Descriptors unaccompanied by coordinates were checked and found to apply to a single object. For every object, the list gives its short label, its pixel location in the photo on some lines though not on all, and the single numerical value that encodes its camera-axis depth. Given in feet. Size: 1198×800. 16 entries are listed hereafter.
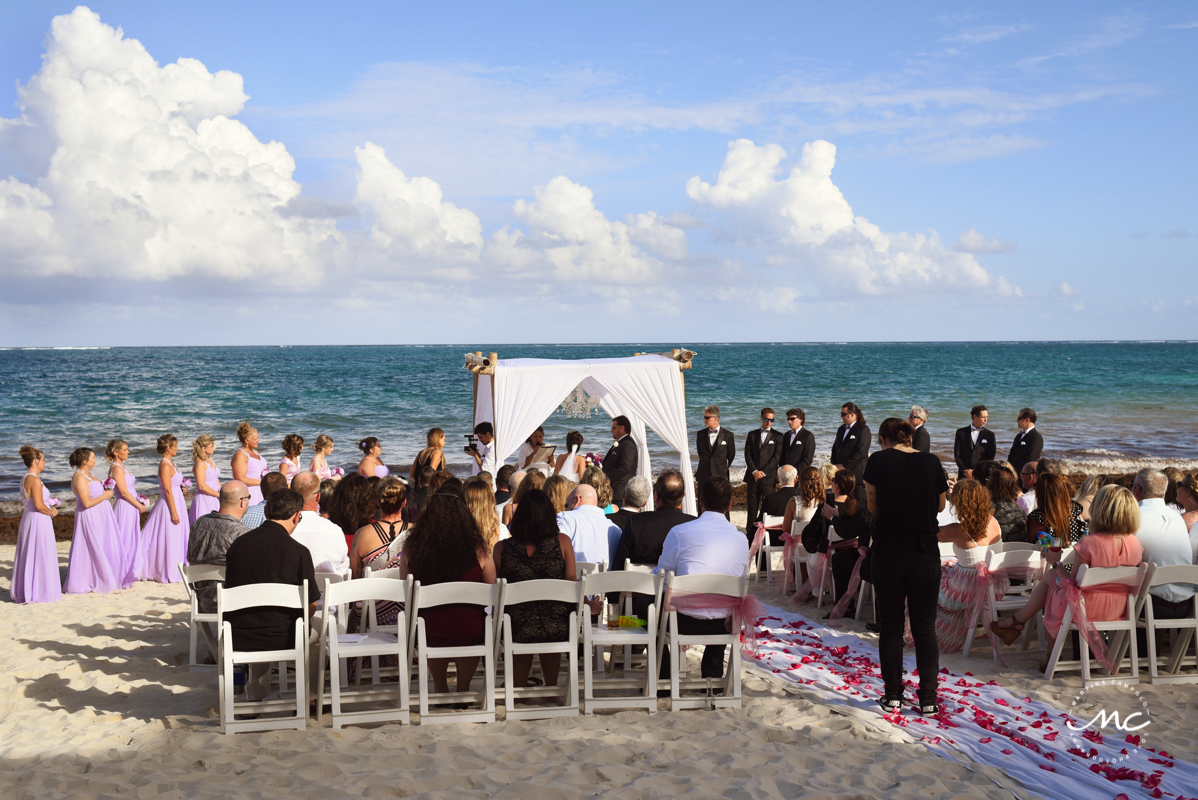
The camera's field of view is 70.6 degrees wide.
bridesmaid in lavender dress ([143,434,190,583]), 25.48
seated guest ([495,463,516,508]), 23.43
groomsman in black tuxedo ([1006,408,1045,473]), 28.73
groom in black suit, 29.40
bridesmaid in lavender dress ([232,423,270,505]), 25.53
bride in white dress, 27.96
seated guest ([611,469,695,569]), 16.01
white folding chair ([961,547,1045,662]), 17.11
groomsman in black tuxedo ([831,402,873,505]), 28.25
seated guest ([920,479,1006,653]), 17.25
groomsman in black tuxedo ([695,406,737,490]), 30.07
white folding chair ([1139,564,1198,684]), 15.06
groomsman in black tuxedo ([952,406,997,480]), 30.16
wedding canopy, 30.04
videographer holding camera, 29.12
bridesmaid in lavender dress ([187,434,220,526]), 24.25
